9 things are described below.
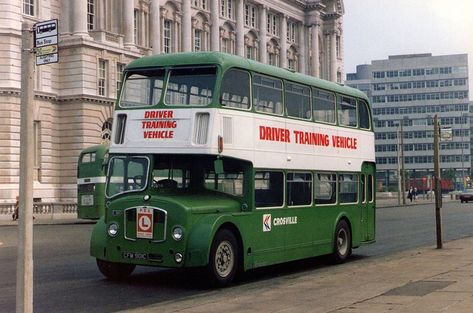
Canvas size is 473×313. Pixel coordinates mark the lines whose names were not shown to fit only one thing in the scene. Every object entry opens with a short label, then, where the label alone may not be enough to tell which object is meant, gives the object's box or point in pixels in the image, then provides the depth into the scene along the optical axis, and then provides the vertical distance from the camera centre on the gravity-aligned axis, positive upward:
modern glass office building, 154.62 +17.44
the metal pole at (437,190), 19.22 -0.02
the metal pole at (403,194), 71.56 -0.41
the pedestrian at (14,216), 40.06 -1.23
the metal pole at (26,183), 7.27 +0.10
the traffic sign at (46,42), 7.35 +1.48
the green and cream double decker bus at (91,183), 36.91 +0.48
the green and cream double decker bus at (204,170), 12.55 +0.40
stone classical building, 47.50 +8.89
